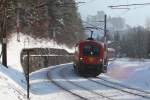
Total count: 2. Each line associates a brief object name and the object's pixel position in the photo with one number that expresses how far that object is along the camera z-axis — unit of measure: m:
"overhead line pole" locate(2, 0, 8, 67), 32.60
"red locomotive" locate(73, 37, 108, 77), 37.16
